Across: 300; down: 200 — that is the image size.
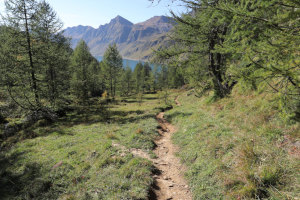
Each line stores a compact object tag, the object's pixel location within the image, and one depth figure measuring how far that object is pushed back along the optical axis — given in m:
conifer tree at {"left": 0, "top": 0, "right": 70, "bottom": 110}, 15.63
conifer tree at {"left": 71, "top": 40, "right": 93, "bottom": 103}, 27.36
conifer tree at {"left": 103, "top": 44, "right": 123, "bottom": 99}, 39.44
